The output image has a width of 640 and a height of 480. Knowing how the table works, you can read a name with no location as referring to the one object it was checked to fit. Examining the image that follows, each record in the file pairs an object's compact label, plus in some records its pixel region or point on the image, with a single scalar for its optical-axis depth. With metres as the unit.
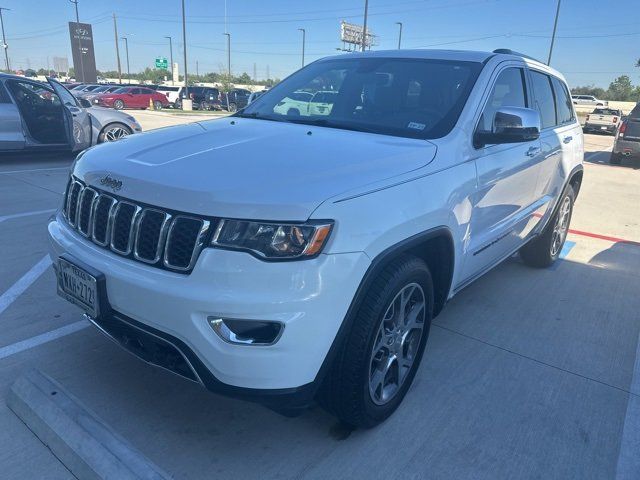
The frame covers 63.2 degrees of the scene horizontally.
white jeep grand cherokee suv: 2.01
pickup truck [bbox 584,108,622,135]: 27.47
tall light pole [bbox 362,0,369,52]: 31.66
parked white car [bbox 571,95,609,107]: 57.89
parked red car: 30.94
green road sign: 65.69
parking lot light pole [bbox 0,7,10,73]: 60.47
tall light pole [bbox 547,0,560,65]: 34.78
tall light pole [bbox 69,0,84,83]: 48.20
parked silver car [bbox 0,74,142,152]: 8.80
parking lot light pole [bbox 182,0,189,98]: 35.33
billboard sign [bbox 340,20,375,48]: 64.51
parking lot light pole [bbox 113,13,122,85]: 58.97
